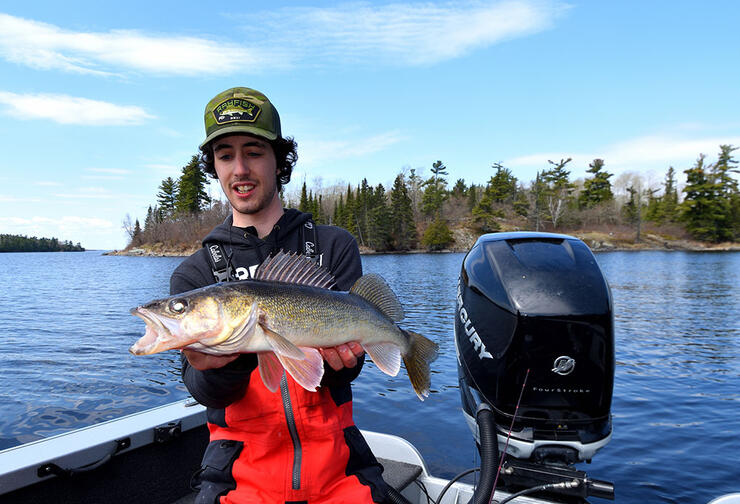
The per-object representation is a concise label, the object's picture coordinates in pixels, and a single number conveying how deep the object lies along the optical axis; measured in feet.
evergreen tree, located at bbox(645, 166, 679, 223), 245.78
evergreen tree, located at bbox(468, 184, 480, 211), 314.67
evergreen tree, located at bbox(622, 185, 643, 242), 241.96
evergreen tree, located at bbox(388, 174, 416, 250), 260.01
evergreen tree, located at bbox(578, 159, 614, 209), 276.82
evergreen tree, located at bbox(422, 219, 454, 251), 252.62
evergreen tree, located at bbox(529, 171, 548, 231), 250.25
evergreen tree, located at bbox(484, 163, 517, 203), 269.85
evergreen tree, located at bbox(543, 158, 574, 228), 263.49
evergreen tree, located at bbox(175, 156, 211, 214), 280.08
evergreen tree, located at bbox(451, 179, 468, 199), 352.24
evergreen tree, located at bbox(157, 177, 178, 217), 327.47
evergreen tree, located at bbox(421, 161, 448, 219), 303.44
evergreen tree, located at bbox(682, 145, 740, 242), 220.23
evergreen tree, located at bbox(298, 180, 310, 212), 272.95
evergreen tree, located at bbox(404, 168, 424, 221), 358.02
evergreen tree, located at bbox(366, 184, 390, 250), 257.75
